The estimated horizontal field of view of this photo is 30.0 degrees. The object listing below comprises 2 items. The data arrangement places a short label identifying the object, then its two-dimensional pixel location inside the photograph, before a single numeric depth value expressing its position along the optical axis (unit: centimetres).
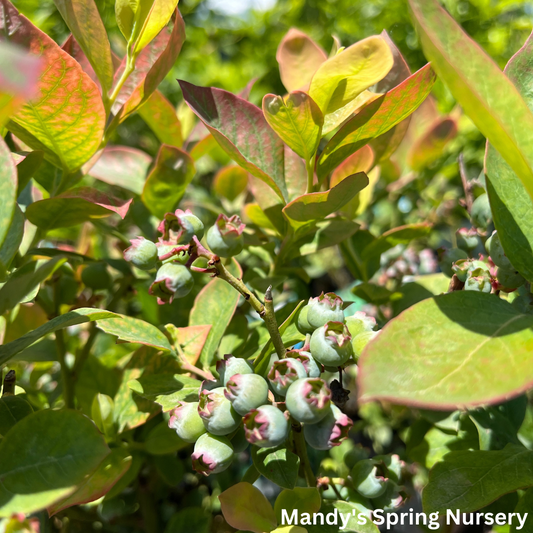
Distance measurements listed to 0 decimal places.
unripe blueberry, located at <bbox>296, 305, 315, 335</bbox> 26
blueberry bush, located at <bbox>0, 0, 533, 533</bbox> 23
